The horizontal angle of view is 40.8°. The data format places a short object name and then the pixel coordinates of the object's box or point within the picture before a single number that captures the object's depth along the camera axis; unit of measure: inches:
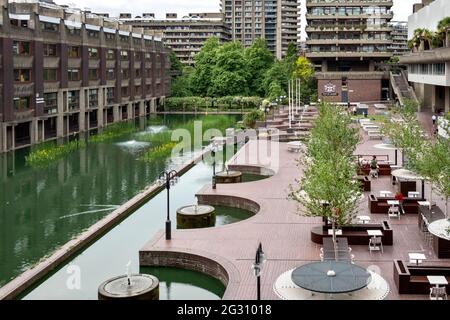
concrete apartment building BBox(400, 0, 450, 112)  2236.7
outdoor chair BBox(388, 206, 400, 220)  958.4
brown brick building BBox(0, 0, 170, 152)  1978.3
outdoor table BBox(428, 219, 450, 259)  727.7
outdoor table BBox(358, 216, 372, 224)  845.8
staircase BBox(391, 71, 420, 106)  3382.6
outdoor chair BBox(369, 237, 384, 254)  776.9
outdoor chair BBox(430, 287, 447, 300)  591.2
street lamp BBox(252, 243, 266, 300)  513.7
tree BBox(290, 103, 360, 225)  747.4
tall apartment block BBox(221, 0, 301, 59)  7588.6
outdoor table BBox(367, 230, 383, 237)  780.0
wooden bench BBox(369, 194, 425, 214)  985.5
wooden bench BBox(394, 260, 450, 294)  611.8
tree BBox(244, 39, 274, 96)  4106.8
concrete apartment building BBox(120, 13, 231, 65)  6432.1
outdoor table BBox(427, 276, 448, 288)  594.2
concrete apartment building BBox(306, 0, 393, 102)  3826.3
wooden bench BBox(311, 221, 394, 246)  798.5
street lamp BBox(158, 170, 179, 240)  833.5
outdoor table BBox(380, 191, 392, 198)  1034.6
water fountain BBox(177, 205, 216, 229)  973.8
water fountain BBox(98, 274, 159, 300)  628.7
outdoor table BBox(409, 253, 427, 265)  666.0
